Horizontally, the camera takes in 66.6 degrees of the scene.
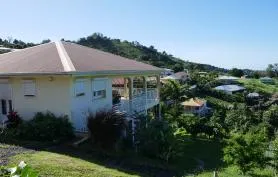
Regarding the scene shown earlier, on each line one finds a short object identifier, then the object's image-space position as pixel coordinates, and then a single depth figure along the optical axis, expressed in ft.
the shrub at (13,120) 33.83
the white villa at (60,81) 32.90
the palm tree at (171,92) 95.69
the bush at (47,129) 31.02
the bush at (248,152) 30.49
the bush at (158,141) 33.31
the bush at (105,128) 31.78
